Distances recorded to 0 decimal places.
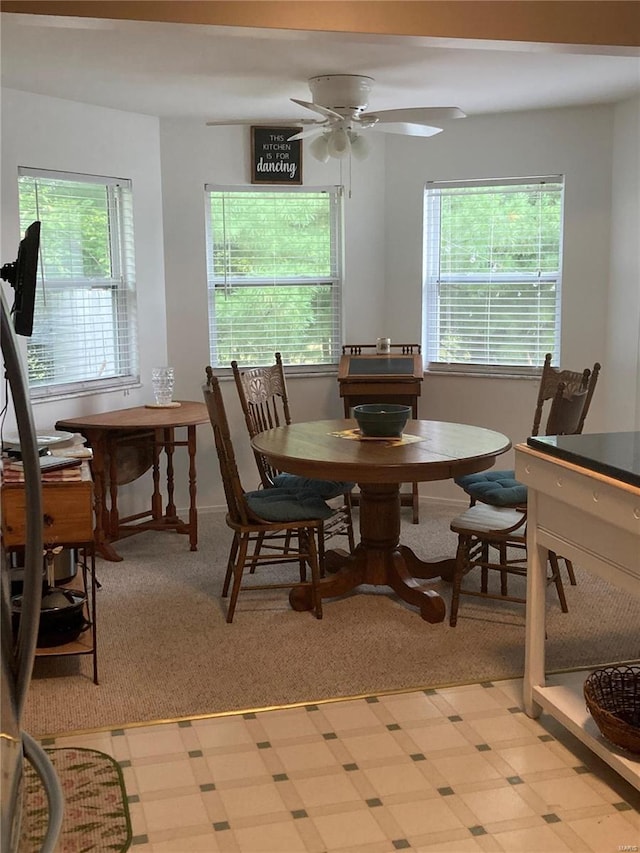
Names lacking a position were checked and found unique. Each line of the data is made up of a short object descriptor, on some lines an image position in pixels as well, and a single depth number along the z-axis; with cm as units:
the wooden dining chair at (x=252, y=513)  359
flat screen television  130
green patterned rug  223
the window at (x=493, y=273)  527
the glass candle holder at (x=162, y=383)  498
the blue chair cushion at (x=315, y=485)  402
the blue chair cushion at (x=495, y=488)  379
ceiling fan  400
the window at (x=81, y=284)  461
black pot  305
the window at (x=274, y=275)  540
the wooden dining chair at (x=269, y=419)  410
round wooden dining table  338
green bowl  379
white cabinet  225
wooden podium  501
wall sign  527
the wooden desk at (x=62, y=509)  290
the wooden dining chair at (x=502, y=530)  356
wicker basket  232
